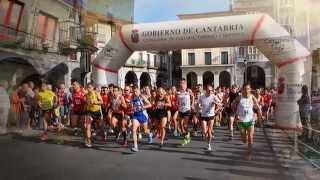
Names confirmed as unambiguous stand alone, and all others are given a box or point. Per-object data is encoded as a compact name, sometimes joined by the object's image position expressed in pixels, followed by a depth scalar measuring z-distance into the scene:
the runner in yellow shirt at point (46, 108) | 10.32
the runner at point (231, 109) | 11.77
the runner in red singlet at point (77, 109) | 10.76
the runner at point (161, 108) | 10.13
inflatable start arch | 12.05
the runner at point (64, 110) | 12.97
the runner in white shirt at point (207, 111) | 9.52
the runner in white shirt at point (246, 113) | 8.35
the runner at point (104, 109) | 11.26
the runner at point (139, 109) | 9.20
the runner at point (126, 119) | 10.20
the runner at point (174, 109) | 11.73
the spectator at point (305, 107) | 10.74
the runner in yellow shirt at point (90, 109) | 9.73
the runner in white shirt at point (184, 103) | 11.55
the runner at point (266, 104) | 17.46
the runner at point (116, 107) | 10.32
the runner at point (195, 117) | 12.22
